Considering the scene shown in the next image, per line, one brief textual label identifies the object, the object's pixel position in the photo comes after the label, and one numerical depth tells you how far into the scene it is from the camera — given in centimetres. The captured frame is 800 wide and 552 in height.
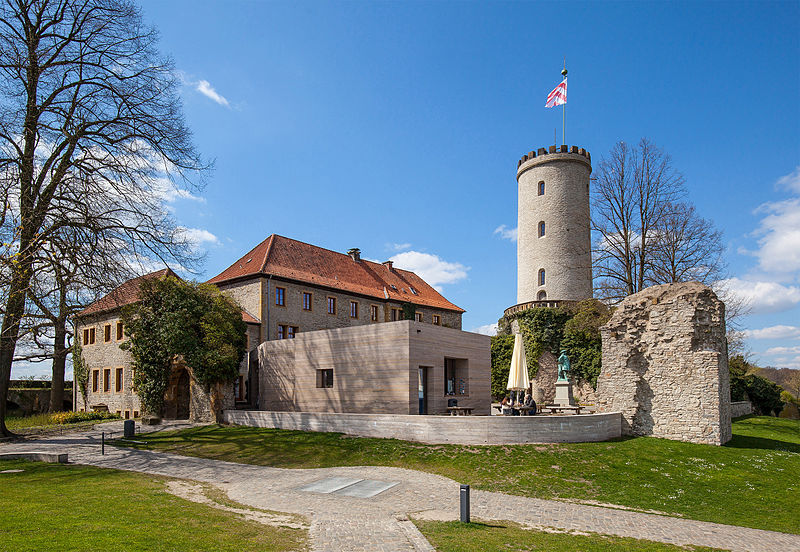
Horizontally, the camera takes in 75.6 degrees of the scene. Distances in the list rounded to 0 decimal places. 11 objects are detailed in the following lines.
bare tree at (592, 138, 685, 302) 2830
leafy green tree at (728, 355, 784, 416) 3472
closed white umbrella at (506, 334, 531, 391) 1997
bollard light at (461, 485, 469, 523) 964
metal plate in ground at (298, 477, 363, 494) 1235
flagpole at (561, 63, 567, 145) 4007
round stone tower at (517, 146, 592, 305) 3672
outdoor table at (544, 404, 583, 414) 2019
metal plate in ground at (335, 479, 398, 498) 1191
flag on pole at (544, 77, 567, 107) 3474
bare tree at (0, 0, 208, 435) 1783
